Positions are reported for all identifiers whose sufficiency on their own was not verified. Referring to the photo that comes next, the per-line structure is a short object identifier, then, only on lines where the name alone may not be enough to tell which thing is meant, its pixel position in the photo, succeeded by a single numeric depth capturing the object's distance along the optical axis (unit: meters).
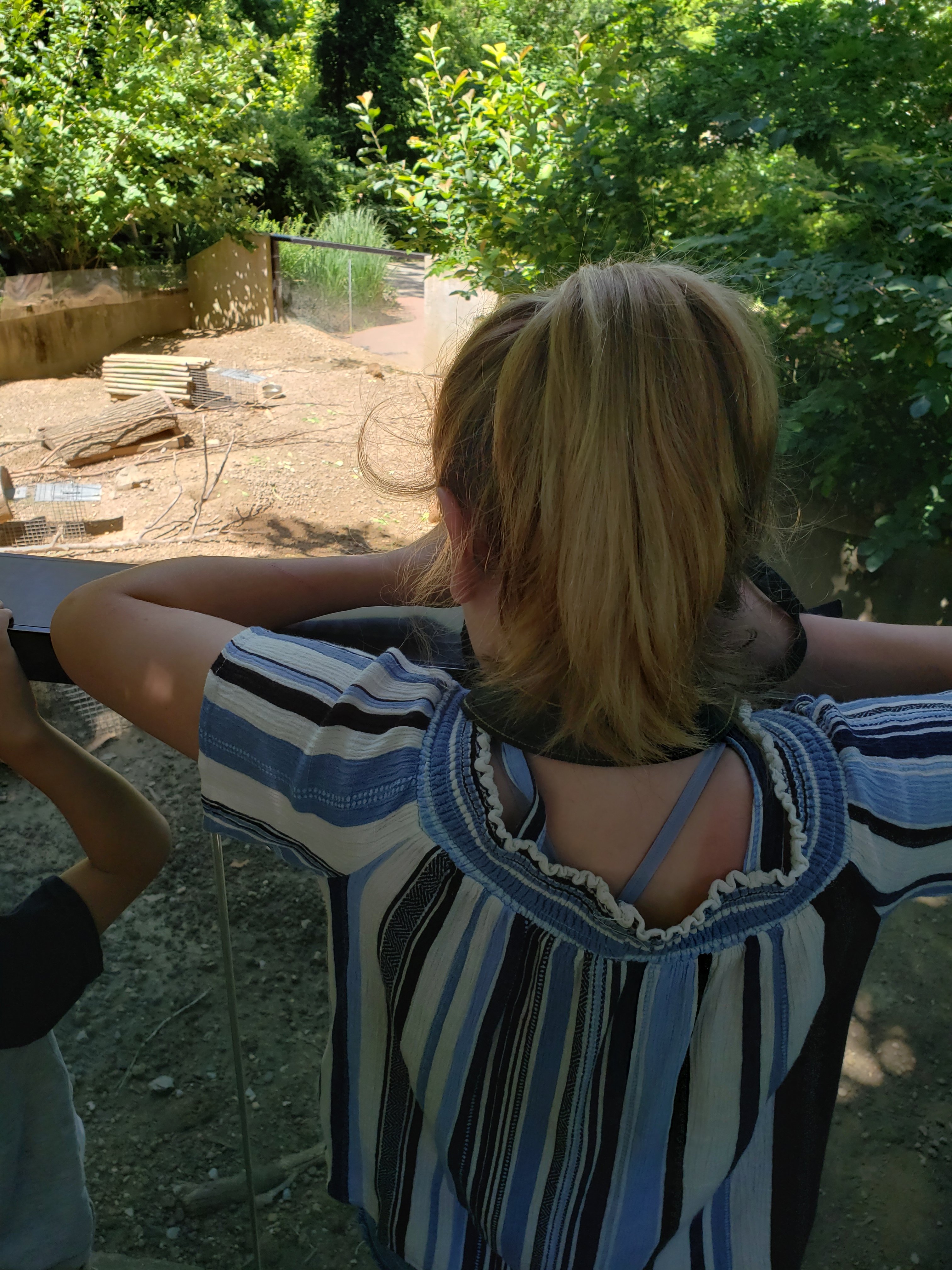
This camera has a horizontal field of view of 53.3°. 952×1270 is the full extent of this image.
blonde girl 0.60
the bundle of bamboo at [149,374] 8.27
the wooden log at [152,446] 7.06
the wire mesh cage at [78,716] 3.21
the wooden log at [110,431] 6.96
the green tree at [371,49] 17.52
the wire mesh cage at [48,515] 5.66
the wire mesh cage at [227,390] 8.25
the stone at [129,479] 6.54
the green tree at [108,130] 9.13
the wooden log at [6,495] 5.62
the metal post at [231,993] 1.18
